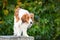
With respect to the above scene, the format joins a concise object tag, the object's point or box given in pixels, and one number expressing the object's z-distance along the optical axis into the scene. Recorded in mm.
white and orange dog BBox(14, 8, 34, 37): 5605
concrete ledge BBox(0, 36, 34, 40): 5707
